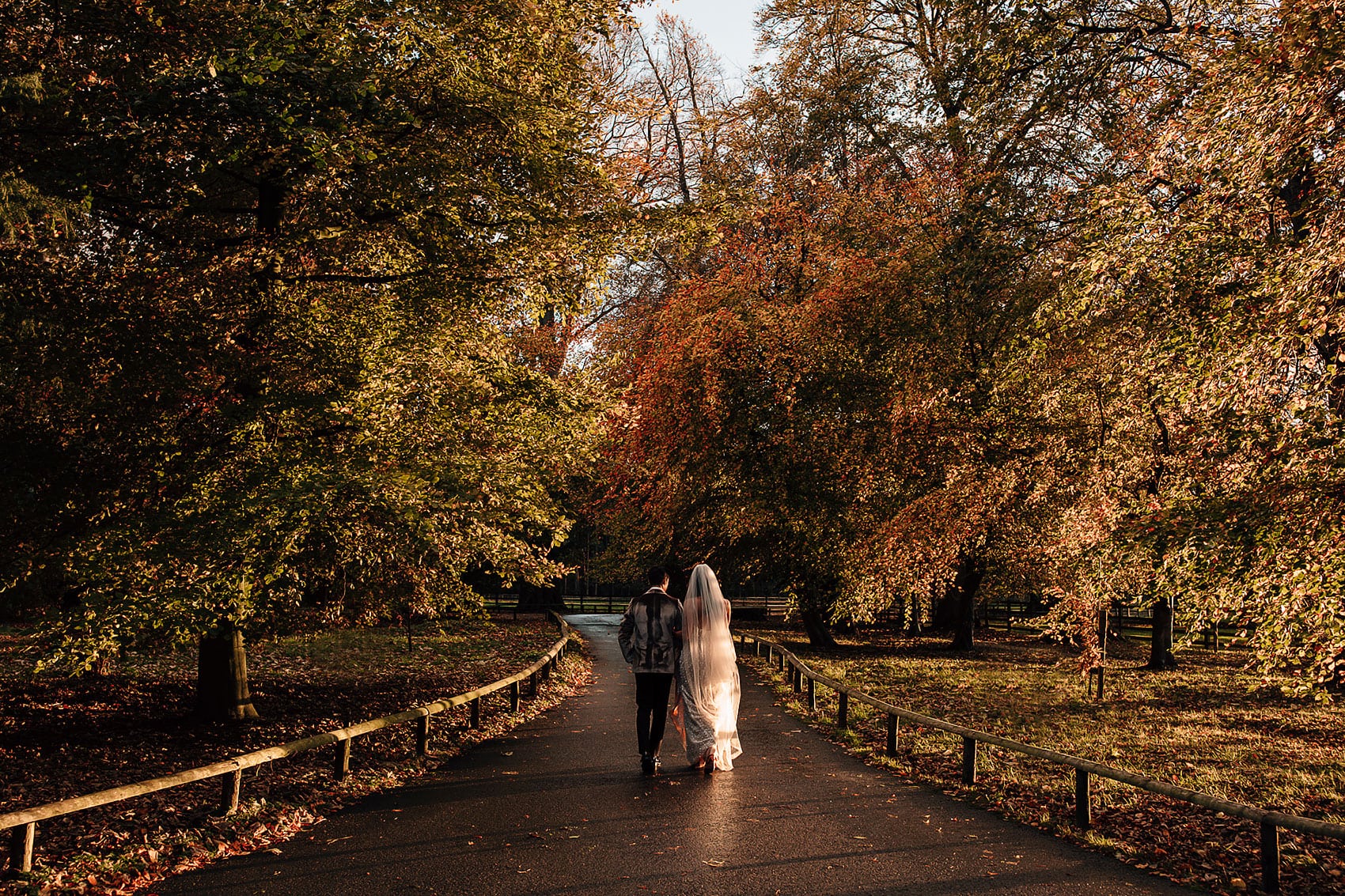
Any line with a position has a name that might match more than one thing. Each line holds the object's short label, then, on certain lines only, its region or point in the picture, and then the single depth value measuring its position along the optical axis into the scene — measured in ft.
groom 33.12
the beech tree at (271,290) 29.86
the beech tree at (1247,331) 25.34
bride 33.53
